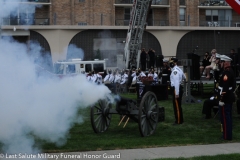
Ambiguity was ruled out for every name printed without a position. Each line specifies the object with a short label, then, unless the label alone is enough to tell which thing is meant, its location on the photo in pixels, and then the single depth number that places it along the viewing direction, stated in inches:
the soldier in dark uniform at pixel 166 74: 977.9
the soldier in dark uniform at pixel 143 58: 1384.1
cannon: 494.3
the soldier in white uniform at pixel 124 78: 1235.1
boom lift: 1374.9
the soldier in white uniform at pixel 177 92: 582.9
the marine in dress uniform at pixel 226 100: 476.4
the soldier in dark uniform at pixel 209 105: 636.1
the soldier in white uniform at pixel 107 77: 1251.4
